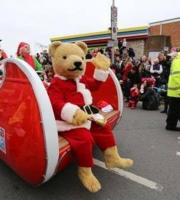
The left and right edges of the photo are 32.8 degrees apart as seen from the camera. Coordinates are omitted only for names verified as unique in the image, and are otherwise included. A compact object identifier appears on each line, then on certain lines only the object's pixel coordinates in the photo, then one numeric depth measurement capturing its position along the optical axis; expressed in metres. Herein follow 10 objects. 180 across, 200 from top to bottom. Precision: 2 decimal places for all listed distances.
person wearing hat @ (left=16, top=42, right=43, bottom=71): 5.16
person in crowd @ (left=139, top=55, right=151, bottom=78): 9.59
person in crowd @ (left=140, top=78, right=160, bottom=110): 8.16
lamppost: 10.27
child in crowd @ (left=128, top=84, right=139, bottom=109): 8.49
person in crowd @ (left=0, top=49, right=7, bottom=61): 6.20
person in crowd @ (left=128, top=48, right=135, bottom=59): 12.71
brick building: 25.27
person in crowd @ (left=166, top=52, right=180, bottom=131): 5.47
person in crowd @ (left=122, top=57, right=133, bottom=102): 9.54
